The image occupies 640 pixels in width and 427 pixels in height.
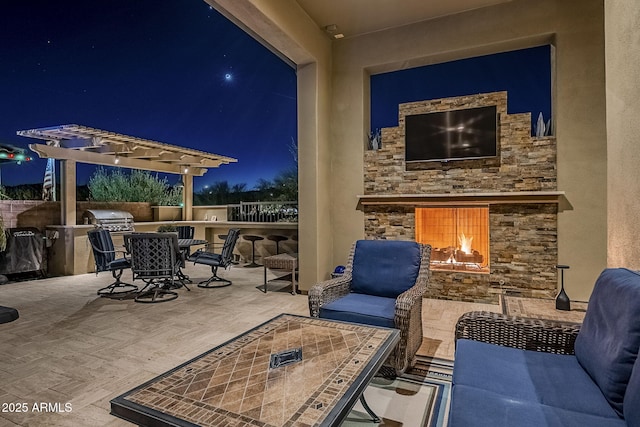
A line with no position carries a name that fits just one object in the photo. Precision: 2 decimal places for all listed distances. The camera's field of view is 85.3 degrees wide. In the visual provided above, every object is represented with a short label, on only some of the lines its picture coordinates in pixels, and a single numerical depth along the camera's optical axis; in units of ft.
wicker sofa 4.26
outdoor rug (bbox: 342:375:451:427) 6.63
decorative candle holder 9.95
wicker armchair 8.16
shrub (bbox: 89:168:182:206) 32.86
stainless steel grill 25.49
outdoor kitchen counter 22.48
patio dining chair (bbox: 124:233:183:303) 15.58
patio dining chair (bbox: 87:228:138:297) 17.04
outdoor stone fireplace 14.53
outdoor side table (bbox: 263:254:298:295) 17.26
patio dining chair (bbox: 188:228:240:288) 18.45
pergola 22.20
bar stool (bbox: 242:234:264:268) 25.16
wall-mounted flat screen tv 15.19
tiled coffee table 4.06
